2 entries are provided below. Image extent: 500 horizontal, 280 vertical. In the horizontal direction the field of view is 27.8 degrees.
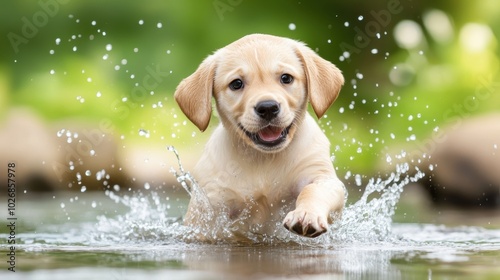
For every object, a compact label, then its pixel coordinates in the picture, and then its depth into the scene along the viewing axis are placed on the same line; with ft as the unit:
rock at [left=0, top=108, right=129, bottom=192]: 34.86
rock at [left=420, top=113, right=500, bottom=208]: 28.53
